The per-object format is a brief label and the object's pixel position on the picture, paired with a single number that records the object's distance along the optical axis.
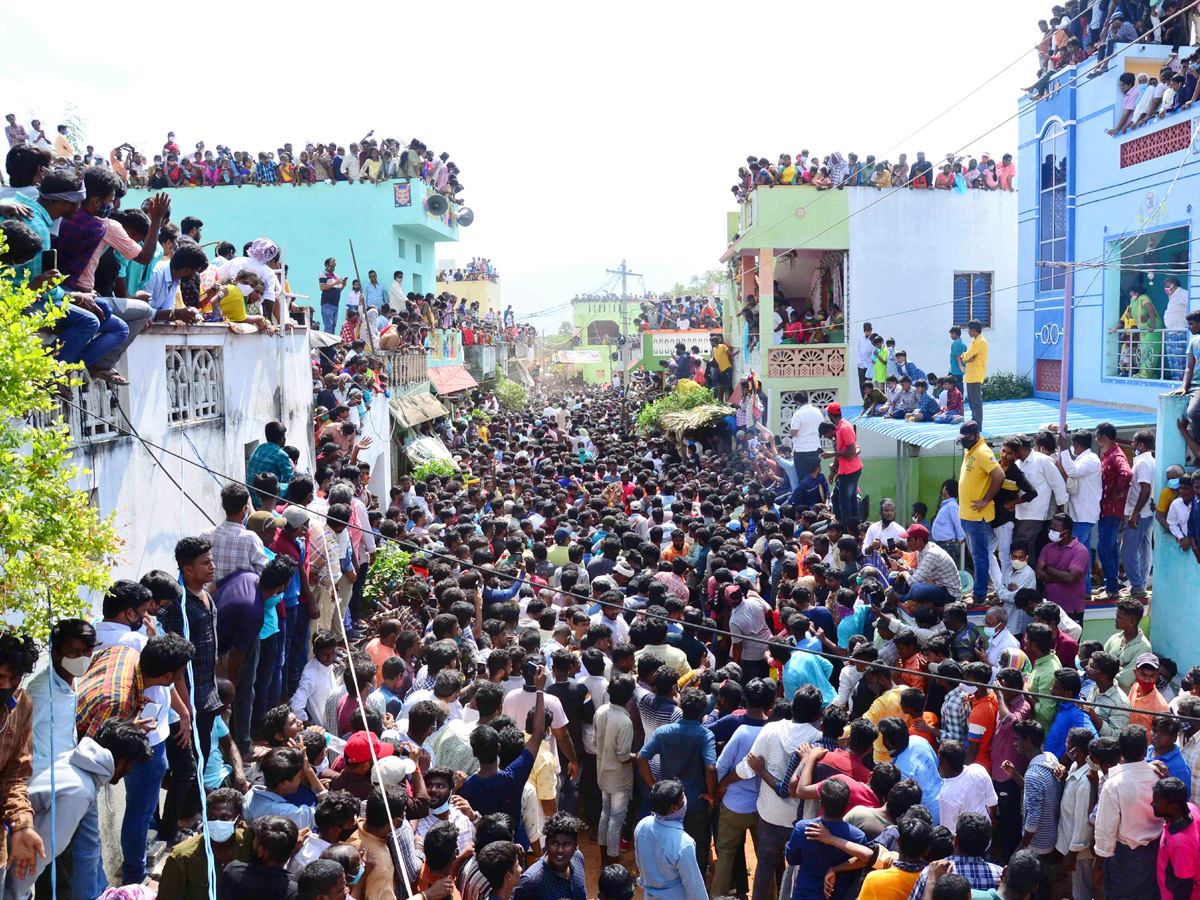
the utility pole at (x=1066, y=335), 12.05
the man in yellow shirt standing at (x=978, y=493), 9.31
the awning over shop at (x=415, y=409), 17.20
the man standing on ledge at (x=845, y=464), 12.63
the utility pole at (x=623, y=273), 52.95
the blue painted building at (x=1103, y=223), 14.60
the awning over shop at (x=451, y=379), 22.20
